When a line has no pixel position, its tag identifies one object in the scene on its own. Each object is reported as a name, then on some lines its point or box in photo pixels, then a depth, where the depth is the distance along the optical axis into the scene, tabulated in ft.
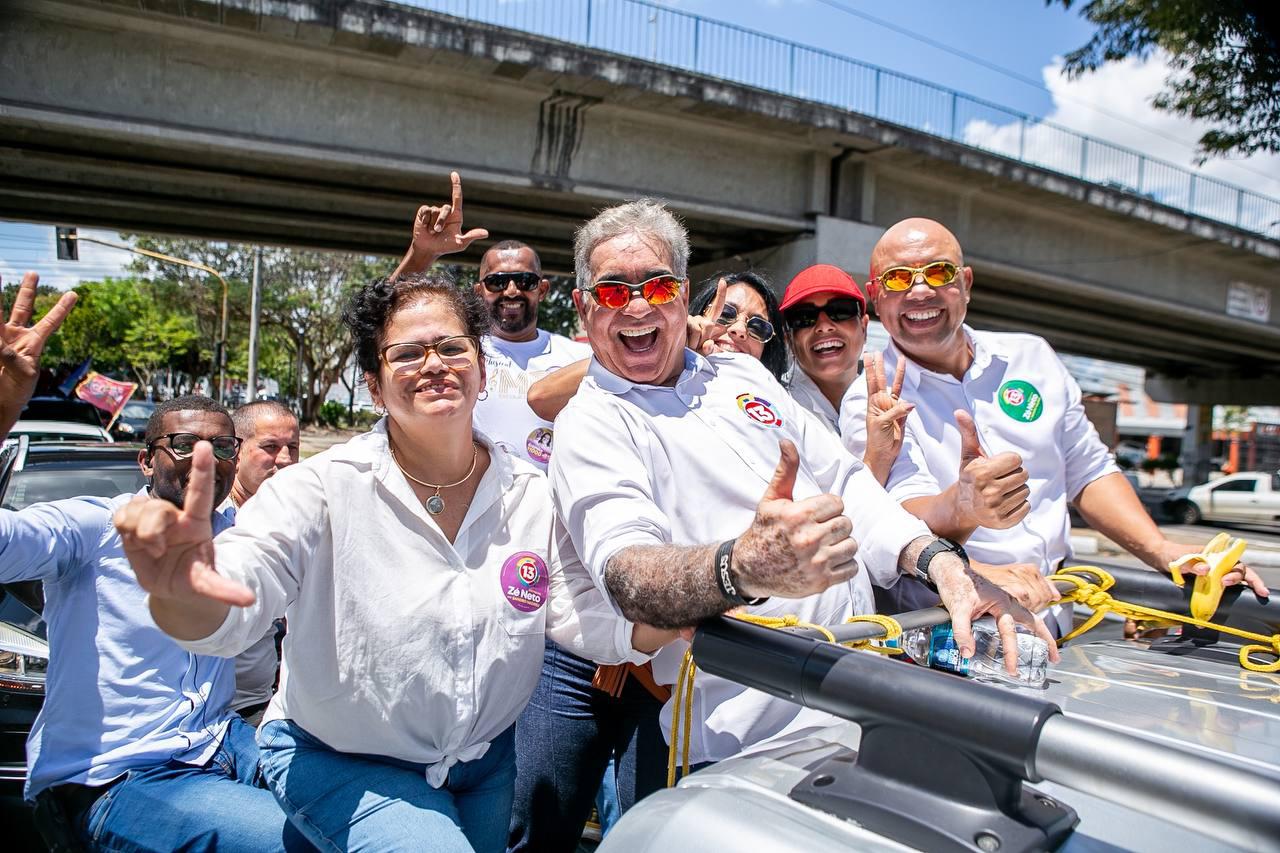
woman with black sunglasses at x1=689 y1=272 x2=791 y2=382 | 10.44
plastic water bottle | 5.87
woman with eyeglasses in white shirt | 5.91
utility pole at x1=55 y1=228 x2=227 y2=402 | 52.66
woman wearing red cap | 10.20
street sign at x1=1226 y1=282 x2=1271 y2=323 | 56.90
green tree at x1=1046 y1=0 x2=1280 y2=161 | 27.84
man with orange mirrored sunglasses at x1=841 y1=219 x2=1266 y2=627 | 8.51
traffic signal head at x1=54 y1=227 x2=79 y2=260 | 52.47
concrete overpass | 27.81
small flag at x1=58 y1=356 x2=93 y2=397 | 50.65
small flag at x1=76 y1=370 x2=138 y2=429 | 37.73
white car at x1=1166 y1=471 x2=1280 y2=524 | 73.15
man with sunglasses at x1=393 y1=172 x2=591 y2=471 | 10.84
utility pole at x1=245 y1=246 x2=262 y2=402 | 78.84
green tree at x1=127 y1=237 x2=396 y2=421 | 100.63
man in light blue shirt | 6.98
